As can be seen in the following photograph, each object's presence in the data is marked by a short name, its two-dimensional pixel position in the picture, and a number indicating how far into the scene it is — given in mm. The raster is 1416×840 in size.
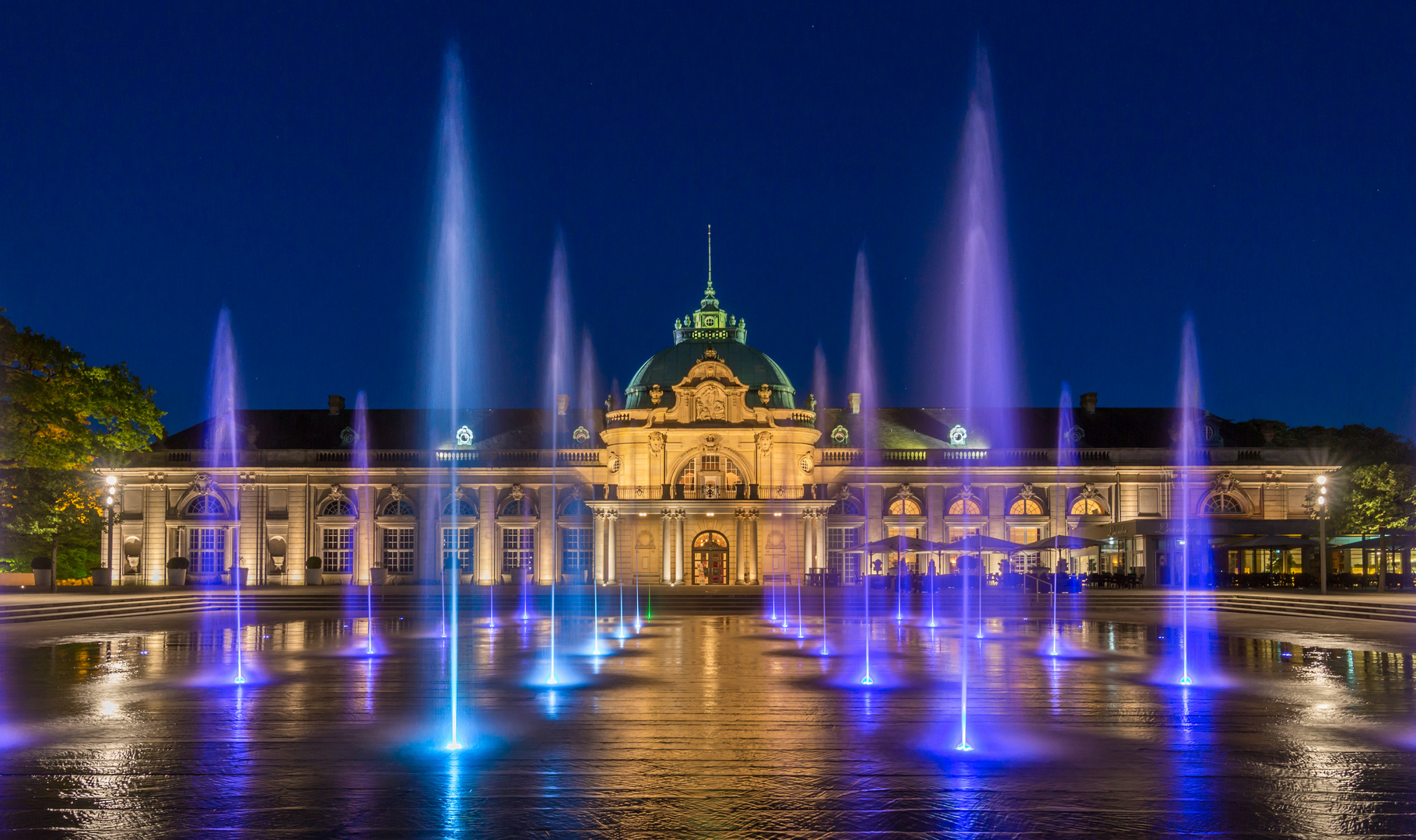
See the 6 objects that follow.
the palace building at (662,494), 63406
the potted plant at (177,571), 52281
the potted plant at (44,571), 45938
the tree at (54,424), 34562
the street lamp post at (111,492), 41906
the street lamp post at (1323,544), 42344
